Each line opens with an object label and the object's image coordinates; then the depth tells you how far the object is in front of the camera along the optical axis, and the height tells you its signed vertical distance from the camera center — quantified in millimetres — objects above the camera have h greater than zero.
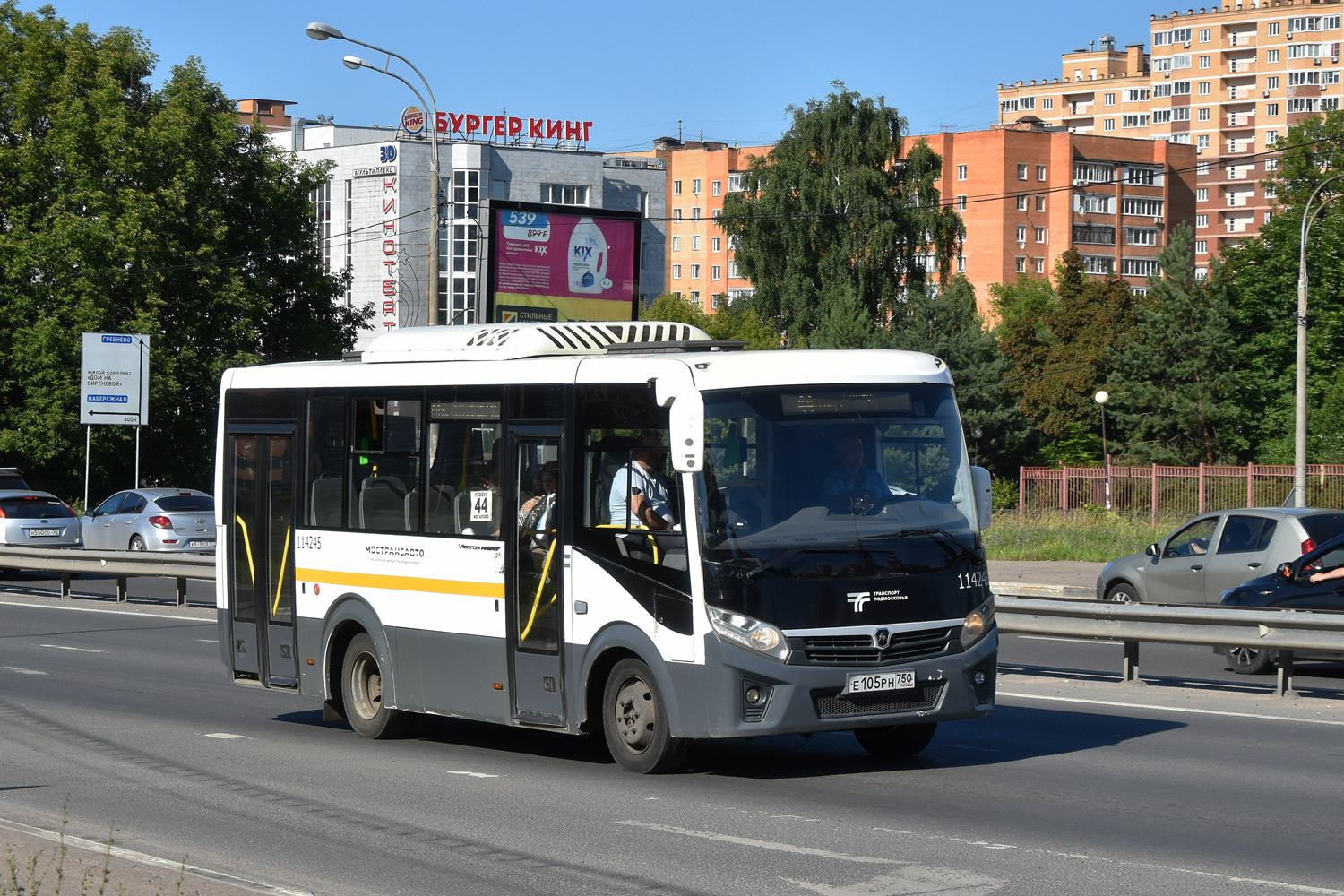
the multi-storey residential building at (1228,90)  159250 +37036
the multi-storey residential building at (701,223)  149500 +20384
